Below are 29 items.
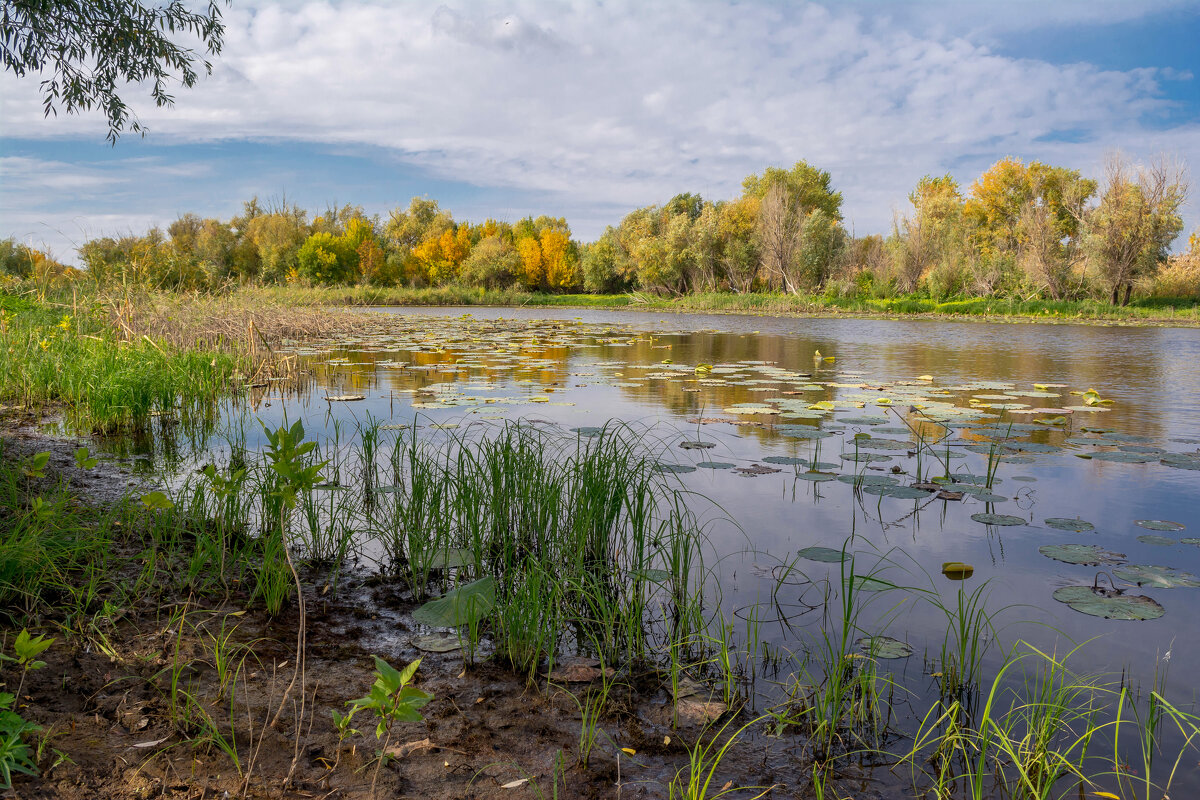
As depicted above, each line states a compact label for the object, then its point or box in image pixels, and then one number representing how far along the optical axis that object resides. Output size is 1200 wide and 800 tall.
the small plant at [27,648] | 1.44
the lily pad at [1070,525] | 3.32
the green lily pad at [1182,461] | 4.36
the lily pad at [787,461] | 4.44
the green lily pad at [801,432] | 5.20
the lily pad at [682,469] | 4.13
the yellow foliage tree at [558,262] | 52.59
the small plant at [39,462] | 2.47
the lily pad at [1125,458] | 4.52
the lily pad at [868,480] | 3.89
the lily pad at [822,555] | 2.88
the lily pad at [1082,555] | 2.92
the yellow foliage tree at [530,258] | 51.56
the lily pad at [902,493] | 3.72
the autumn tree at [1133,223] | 26.00
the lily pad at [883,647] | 2.16
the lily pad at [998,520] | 3.37
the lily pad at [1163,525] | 3.31
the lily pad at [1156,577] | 2.64
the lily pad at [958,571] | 2.82
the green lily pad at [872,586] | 2.71
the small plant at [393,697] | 1.27
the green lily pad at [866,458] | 4.51
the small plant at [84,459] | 3.24
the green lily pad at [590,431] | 4.82
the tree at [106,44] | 4.98
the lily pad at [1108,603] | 2.39
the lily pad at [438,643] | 2.21
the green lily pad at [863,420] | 5.64
